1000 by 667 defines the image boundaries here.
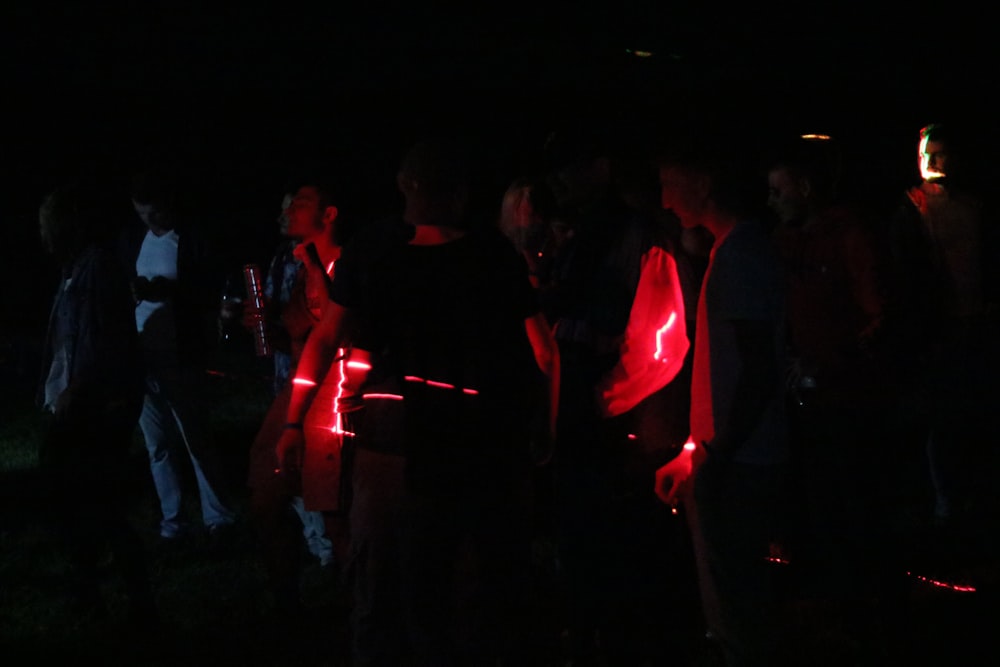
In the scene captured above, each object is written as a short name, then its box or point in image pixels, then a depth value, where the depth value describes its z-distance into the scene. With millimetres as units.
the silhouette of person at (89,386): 5367
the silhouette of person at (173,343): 7066
